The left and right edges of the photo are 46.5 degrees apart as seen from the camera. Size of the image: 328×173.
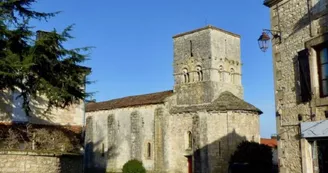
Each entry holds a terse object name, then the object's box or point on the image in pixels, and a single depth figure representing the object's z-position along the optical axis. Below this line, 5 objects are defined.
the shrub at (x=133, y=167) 29.76
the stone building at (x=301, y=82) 9.75
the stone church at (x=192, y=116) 27.23
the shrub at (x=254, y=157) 24.86
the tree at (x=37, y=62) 12.12
